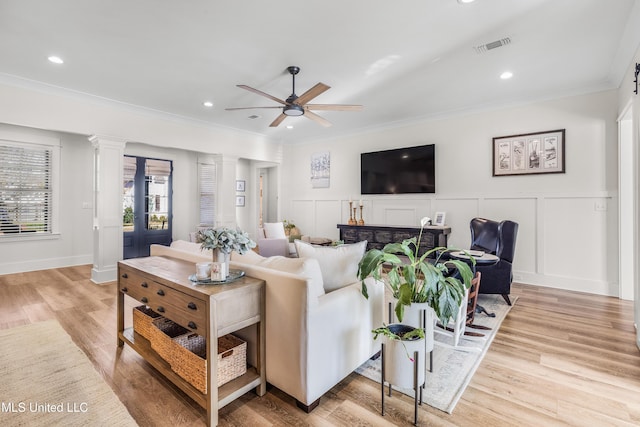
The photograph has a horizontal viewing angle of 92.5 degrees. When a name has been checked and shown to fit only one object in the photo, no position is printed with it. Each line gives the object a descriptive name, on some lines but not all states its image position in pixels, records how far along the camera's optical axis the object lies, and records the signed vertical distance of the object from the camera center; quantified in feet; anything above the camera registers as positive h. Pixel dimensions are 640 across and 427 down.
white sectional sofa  5.58 -2.10
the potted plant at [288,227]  23.02 -0.92
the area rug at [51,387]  5.52 -3.60
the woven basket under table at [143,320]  7.52 -2.65
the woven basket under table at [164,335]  6.54 -2.80
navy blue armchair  11.39 -1.35
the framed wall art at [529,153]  13.93 +2.97
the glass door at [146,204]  20.03 +0.74
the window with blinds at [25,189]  16.56 +1.43
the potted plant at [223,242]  5.94 -0.53
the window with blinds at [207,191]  23.22 +1.83
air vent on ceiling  9.64 +5.54
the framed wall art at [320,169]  22.52 +3.43
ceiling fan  11.39 +4.28
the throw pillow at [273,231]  17.49 -0.92
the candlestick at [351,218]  19.99 -0.18
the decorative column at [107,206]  15.10 +0.43
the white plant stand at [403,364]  5.46 -2.72
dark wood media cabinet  16.07 -1.09
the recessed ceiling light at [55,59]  10.91 +5.61
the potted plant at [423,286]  5.86 -1.37
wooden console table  5.25 -1.83
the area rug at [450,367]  6.21 -3.63
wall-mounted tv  17.47 +2.71
